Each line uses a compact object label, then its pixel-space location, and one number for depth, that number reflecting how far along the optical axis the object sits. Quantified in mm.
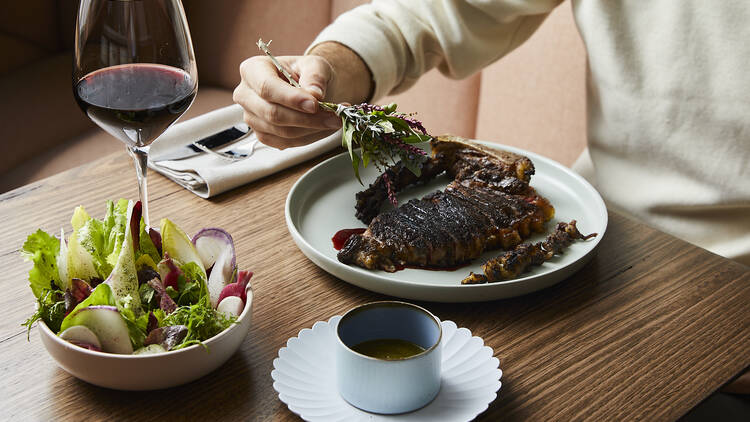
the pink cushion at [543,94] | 2289
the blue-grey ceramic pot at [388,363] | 727
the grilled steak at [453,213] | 1064
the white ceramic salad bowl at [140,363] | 738
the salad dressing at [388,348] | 788
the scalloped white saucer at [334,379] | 758
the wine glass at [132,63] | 832
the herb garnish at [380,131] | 1068
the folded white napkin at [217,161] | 1273
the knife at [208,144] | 1382
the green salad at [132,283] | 759
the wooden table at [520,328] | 799
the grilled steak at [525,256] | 1012
